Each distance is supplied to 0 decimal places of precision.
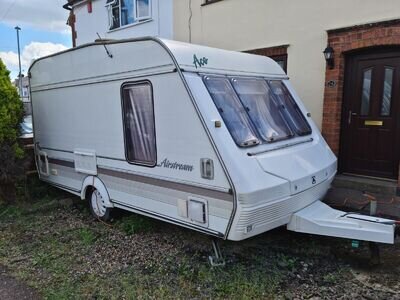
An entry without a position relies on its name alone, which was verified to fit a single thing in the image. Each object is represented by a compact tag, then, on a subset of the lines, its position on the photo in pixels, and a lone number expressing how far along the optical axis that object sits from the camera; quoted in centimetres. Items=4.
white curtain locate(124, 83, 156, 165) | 409
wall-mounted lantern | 592
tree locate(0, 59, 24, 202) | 559
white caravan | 338
